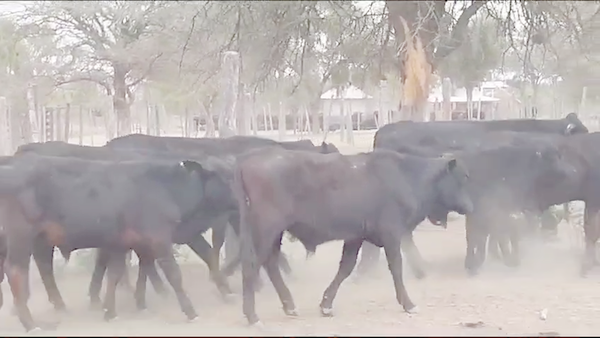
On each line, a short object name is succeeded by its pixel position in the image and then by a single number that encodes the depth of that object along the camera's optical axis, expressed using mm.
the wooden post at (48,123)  17445
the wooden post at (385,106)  27866
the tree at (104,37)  13641
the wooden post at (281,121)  27328
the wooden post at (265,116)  38016
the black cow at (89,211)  6605
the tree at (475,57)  14539
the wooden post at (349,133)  26078
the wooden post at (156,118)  19750
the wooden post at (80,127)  18169
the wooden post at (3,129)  13555
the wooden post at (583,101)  26672
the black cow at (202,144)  9266
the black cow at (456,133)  10211
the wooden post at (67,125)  17125
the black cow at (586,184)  9359
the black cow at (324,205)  6730
